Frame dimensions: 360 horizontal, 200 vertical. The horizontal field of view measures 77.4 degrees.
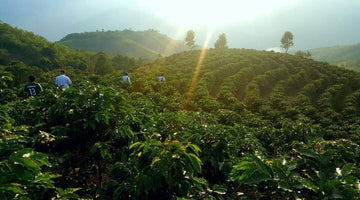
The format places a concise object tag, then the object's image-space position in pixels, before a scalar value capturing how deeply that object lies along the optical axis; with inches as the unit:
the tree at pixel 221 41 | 3188.7
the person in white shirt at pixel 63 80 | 398.9
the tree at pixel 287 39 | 2716.5
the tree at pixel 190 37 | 2760.8
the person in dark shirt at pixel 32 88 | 358.3
